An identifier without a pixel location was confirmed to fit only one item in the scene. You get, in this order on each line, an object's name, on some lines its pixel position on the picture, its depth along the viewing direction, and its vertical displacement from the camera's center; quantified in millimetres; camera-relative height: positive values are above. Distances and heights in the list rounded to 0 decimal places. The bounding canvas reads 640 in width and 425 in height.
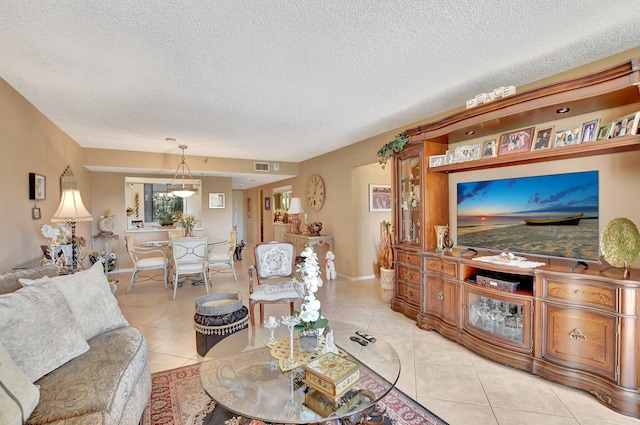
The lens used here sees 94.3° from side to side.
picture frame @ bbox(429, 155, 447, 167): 3221 +531
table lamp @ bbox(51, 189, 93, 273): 2986 -11
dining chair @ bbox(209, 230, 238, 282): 5277 -854
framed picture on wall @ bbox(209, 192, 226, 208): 7322 +247
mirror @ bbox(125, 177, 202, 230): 6770 +165
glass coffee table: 1356 -920
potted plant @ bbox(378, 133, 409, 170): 3543 +765
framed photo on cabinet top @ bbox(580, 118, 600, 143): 2131 +558
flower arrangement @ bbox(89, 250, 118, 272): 4707 -856
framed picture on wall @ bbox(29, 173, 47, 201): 3049 +262
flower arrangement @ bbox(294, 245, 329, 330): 1730 -526
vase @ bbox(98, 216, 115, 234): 5967 -269
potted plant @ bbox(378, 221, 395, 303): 4074 -809
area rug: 1833 -1314
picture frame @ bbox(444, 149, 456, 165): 3082 +540
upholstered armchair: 3135 -726
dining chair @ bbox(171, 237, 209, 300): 4590 -719
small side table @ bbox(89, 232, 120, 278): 5953 -653
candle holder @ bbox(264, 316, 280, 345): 1959 -772
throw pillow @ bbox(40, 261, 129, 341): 1886 -608
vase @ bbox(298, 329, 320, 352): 1775 -784
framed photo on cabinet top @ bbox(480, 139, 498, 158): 2759 +559
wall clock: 6275 +374
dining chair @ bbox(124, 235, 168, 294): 4730 -850
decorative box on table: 1405 -810
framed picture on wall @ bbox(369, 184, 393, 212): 5586 +215
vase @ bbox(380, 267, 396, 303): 4062 -1045
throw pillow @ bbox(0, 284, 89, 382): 1438 -622
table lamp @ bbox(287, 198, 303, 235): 6223 -35
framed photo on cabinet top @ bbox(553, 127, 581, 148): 2232 +537
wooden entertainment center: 1942 -657
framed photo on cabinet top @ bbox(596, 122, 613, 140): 2074 +538
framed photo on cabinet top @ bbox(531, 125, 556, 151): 2389 +565
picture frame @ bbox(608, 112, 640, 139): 1924 +543
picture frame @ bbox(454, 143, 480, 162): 2918 +559
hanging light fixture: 5371 +759
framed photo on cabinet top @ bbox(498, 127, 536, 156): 2539 +584
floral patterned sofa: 1278 -780
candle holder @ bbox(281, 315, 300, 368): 1687 -709
